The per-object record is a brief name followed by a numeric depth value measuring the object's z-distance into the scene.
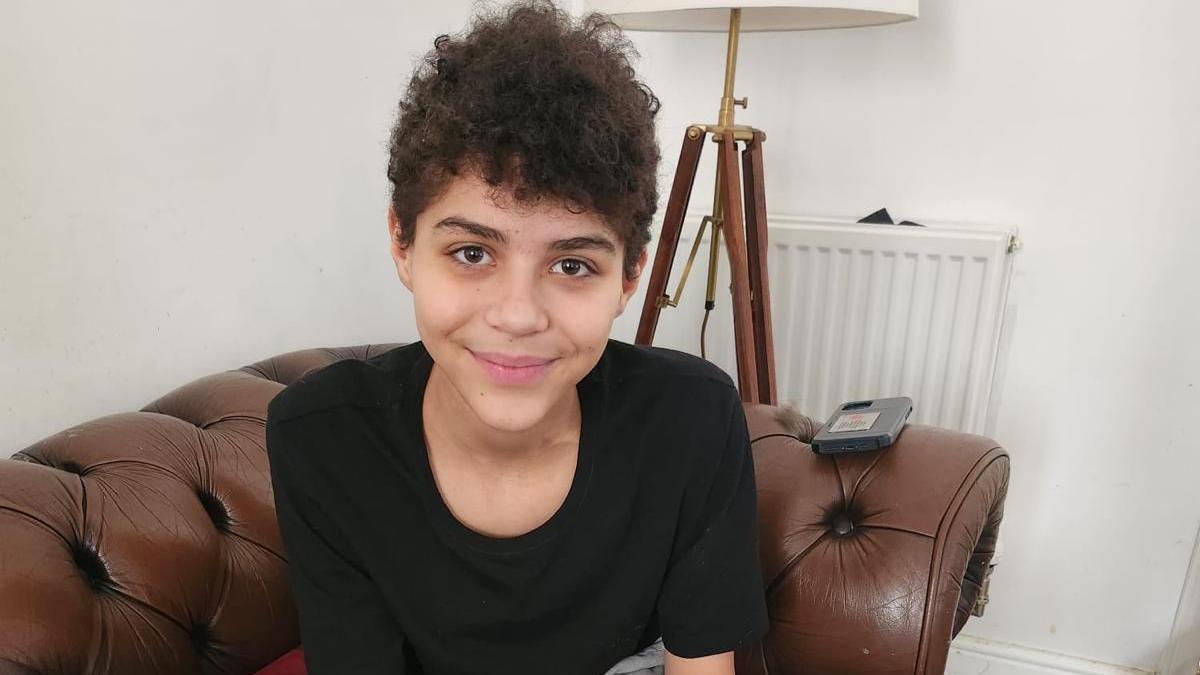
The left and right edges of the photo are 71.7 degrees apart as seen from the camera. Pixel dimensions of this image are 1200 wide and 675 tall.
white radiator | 1.55
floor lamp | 1.38
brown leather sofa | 0.82
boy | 0.75
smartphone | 0.98
